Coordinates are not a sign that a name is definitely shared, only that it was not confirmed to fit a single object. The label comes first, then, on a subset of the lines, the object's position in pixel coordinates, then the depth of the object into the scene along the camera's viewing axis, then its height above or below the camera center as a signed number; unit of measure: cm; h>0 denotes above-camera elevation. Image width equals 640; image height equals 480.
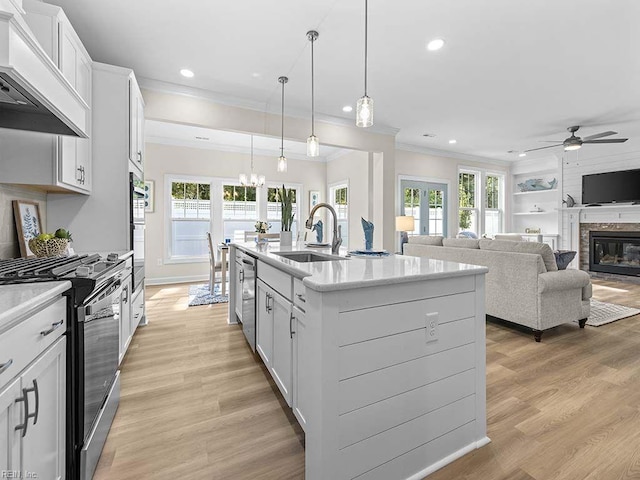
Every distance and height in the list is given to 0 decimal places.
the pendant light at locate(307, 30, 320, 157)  271 +84
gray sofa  283 -47
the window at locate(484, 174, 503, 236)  787 +82
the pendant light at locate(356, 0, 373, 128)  205 +83
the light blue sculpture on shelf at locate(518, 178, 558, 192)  740 +128
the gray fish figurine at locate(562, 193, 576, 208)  656 +75
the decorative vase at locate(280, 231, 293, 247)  296 -3
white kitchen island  116 -54
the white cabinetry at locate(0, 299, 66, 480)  84 -49
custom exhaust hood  103 +64
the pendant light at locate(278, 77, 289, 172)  346 +85
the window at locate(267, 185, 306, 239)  673 +62
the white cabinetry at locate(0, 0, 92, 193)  189 +60
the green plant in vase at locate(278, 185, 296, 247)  290 +16
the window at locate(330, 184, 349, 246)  657 +73
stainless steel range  121 -49
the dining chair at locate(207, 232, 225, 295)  489 -49
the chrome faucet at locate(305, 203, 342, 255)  230 -1
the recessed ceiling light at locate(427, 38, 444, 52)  282 +178
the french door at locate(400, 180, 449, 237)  677 +71
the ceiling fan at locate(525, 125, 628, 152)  463 +146
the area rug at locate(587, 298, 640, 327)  341 -90
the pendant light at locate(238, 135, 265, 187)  536 +97
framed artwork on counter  207 +9
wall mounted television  569 +96
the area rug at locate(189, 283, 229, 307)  432 -90
